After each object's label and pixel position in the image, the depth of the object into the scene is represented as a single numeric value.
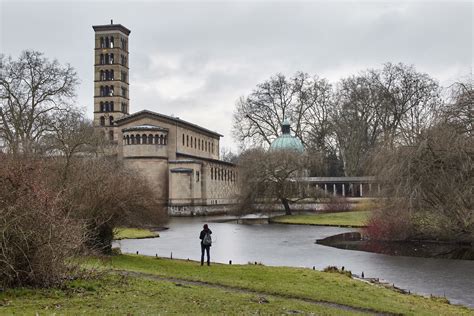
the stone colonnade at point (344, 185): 83.38
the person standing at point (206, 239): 23.52
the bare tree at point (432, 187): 35.16
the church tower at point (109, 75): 100.12
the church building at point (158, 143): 81.25
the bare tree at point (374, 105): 75.00
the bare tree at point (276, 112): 89.12
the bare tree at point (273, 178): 63.03
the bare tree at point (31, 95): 51.31
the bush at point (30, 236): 13.87
